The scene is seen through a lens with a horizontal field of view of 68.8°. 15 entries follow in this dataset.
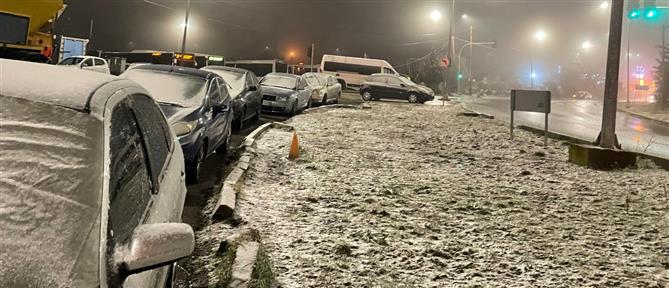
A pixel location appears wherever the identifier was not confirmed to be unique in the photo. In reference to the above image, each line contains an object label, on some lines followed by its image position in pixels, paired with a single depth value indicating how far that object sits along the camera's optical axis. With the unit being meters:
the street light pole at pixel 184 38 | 36.84
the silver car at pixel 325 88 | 20.67
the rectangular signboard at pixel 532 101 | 10.26
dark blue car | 6.58
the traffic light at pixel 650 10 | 11.95
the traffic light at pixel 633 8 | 11.08
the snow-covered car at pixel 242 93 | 11.65
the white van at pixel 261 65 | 46.66
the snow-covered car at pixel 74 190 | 1.55
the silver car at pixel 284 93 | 15.62
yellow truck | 14.36
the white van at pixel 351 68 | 40.09
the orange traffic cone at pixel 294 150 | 8.57
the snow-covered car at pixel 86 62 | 21.20
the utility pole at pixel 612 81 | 8.72
